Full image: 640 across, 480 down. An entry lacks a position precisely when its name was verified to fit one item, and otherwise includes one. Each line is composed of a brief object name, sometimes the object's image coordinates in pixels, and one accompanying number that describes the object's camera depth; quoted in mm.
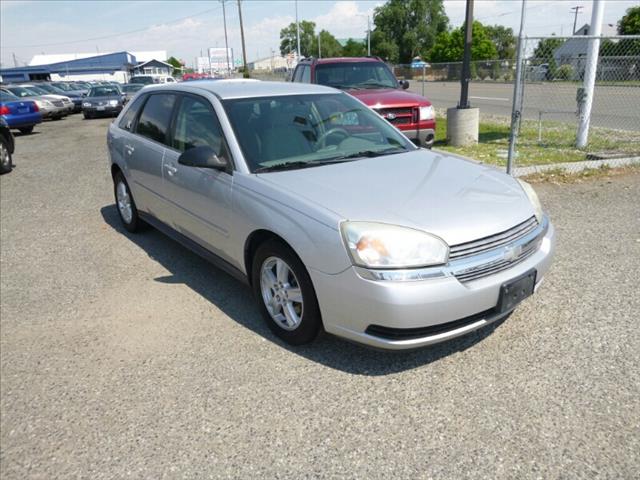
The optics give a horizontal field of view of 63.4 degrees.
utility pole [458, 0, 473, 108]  10312
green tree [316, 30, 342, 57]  122438
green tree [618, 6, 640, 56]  43081
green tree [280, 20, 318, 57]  133375
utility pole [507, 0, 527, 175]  6641
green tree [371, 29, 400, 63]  100438
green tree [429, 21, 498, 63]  70438
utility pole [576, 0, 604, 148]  8492
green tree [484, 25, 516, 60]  86031
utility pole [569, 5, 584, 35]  77875
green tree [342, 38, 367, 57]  106019
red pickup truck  8719
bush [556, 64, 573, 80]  9805
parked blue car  15422
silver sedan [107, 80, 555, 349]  2705
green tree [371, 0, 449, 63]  101312
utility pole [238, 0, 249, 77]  51938
